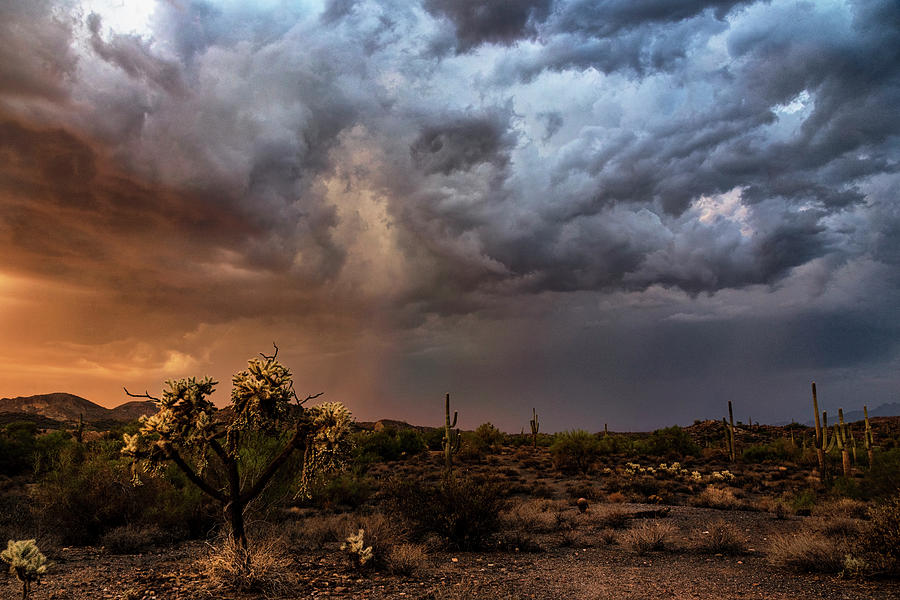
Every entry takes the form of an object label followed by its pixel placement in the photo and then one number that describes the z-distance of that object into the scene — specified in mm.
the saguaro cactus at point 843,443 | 29478
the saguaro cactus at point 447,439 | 26673
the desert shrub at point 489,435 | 49219
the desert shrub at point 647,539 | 13602
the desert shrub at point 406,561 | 10750
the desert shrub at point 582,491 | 24656
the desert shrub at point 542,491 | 25508
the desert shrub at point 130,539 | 13336
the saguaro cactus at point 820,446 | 30297
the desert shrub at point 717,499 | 21562
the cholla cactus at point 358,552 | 10719
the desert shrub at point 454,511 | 13562
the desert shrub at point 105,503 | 14383
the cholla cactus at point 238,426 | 9109
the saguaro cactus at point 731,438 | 42406
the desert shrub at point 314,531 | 13625
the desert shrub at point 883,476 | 19164
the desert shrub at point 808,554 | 11094
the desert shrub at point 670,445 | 45834
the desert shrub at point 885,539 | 10297
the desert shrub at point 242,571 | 9266
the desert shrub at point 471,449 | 42031
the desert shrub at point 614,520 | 17188
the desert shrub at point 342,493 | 20219
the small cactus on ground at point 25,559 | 7742
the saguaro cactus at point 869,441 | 33031
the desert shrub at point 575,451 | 36550
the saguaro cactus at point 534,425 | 52062
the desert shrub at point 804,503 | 19709
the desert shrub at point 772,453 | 43400
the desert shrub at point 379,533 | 11151
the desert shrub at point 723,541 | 13492
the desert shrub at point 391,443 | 41284
